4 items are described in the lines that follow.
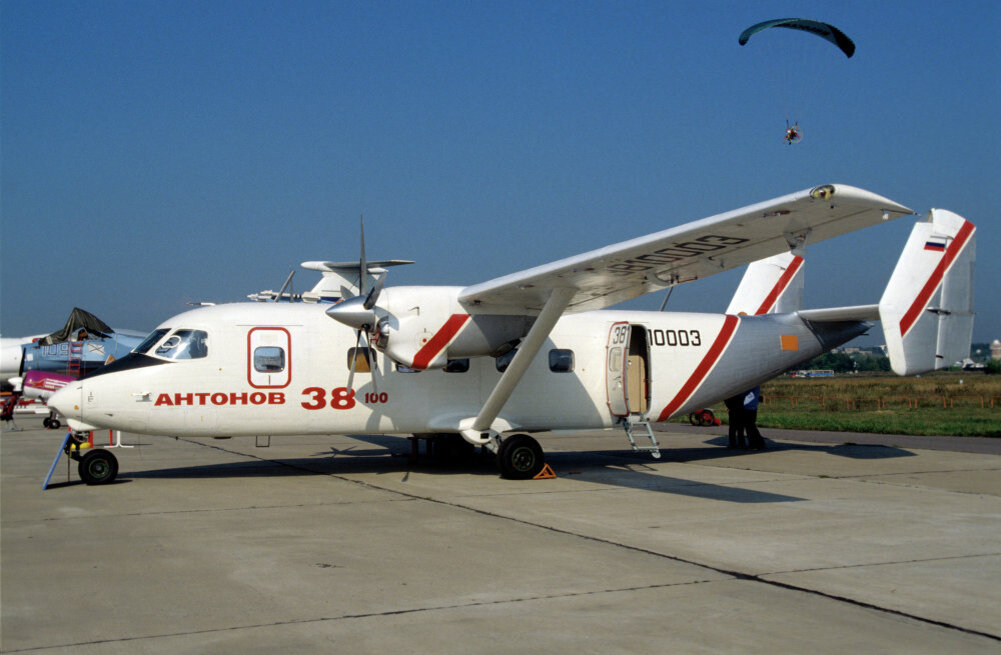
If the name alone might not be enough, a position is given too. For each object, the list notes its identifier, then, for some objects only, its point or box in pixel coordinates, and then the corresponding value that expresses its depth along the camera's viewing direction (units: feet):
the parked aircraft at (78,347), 94.17
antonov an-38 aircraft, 39.42
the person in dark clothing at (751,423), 61.00
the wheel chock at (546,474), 44.22
